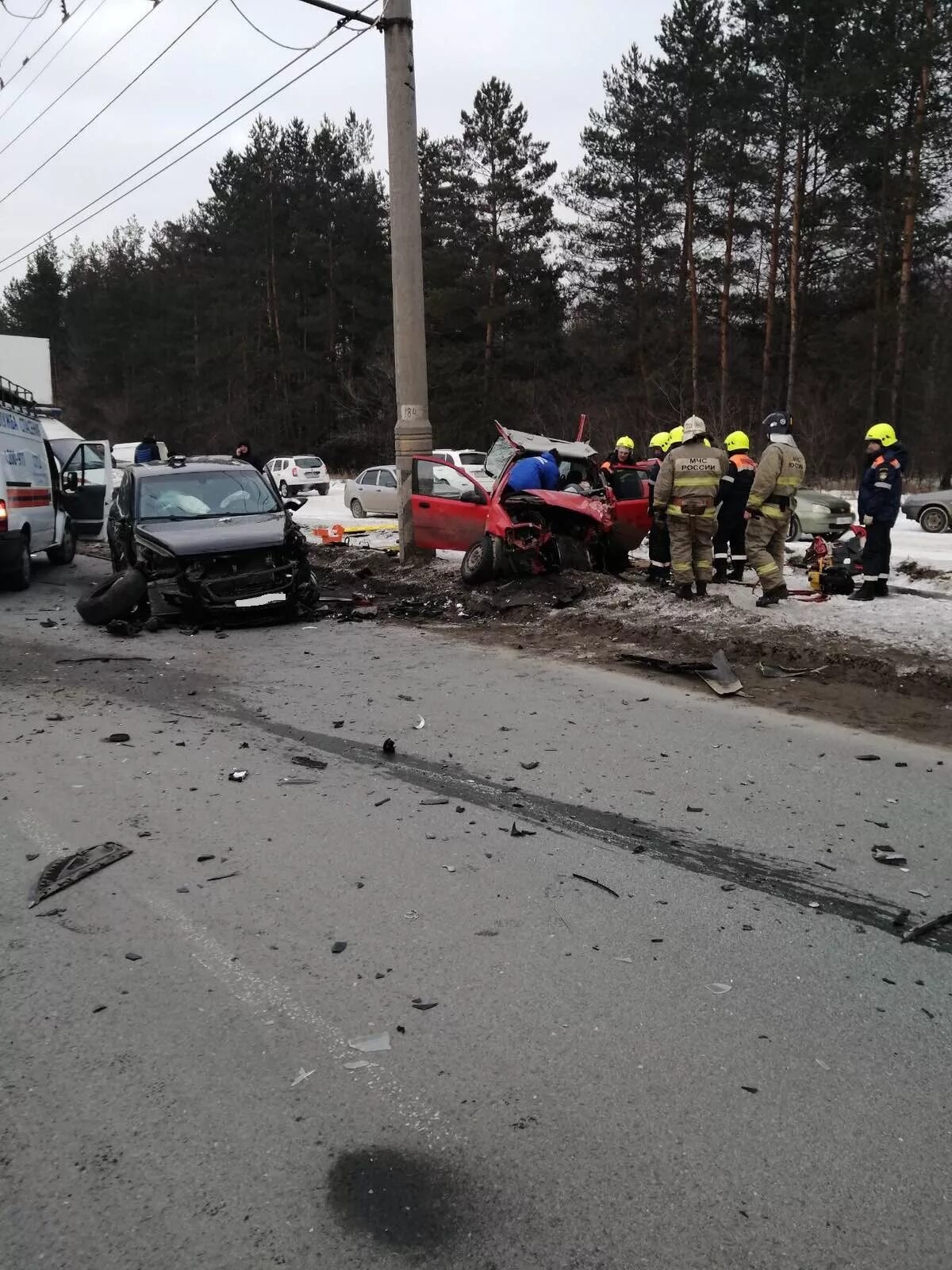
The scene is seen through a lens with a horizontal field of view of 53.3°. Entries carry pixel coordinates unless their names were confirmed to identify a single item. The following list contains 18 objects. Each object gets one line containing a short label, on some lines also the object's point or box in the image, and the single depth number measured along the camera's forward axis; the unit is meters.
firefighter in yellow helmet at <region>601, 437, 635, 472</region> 12.21
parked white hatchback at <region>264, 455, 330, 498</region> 33.44
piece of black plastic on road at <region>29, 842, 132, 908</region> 3.88
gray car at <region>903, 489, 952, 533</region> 17.45
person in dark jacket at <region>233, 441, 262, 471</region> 16.95
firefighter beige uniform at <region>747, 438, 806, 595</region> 9.38
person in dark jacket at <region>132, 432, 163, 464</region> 17.25
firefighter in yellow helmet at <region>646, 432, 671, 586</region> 11.33
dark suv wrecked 9.29
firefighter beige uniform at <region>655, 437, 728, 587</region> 9.69
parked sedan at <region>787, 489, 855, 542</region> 16.30
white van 11.89
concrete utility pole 12.40
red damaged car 10.78
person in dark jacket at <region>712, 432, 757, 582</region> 10.63
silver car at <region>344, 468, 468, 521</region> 24.48
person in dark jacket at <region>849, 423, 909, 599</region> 9.50
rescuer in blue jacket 10.84
